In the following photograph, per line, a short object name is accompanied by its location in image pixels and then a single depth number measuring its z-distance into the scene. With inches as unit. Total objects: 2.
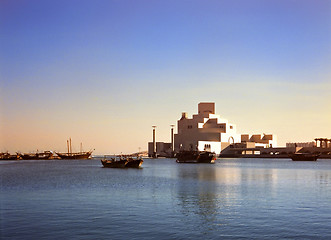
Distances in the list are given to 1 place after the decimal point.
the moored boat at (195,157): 6639.3
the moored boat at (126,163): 4660.4
